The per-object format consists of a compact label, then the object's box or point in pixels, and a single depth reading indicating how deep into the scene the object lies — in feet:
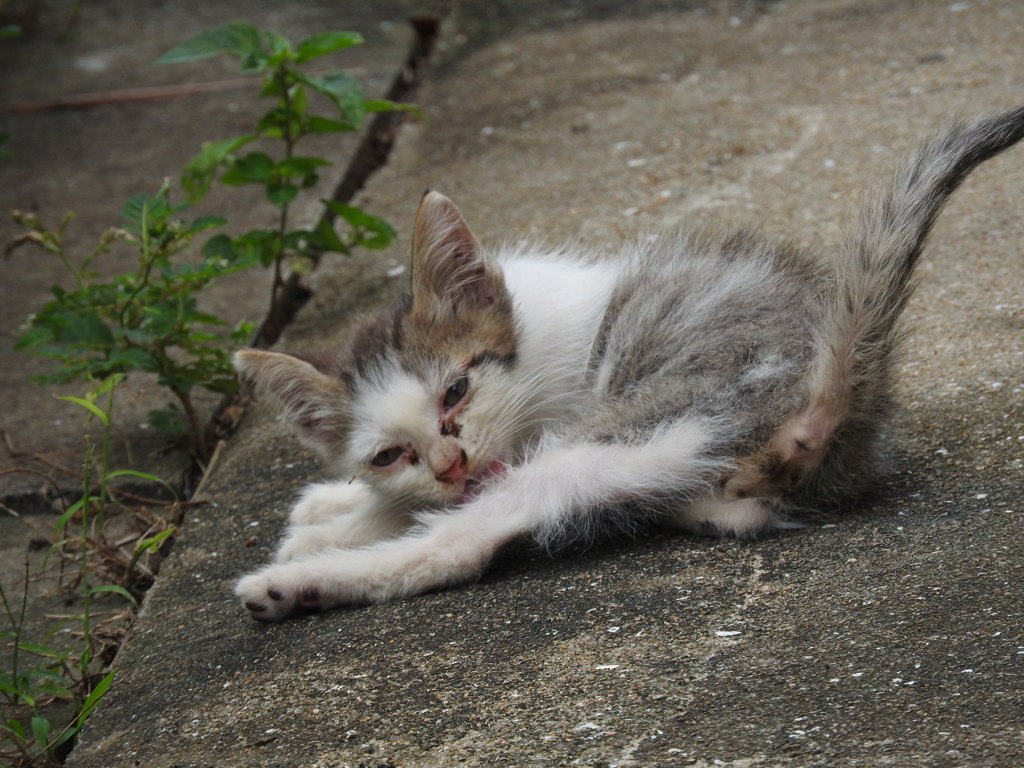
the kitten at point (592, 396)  7.54
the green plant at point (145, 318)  10.76
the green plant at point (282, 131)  11.69
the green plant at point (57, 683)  7.32
